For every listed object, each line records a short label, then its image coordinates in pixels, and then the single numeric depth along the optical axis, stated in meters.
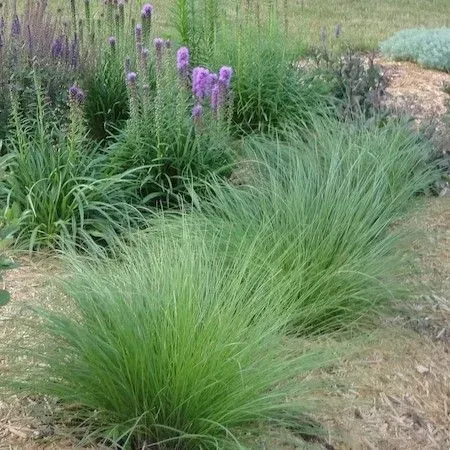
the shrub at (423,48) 9.34
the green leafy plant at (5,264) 2.25
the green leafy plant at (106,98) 5.50
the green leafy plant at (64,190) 4.22
